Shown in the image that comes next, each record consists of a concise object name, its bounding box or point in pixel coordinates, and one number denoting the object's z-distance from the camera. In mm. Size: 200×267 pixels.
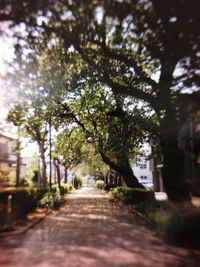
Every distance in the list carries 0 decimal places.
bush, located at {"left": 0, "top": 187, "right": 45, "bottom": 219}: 8801
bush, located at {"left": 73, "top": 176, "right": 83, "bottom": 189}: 44351
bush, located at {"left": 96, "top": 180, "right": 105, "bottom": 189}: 36285
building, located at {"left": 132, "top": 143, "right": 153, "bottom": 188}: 54180
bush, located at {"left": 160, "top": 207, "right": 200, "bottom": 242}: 5932
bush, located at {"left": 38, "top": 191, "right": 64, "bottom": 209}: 12564
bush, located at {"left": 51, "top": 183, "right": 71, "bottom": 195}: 18883
